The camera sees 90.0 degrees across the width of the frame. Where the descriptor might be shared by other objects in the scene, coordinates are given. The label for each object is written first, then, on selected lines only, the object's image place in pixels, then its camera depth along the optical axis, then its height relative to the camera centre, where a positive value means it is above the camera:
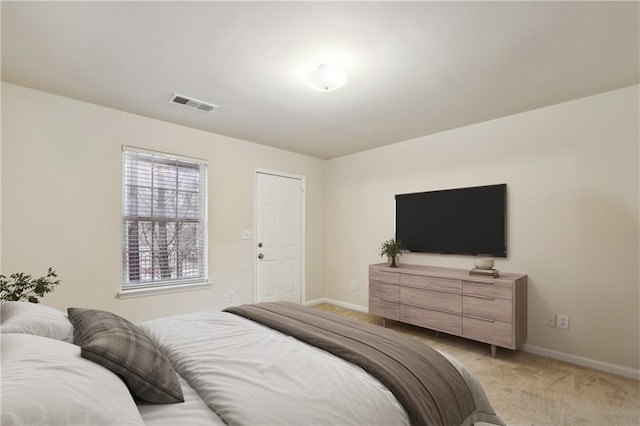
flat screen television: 3.50 -0.06
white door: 4.56 -0.34
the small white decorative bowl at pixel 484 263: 3.29 -0.49
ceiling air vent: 2.95 +1.08
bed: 0.83 -0.64
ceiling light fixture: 2.34 +1.03
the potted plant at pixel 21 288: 2.08 -0.50
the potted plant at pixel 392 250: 4.16 -0.45
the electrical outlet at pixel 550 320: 3.13 -1.02
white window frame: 3.43 -0.10
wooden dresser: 3.01 -0.91
